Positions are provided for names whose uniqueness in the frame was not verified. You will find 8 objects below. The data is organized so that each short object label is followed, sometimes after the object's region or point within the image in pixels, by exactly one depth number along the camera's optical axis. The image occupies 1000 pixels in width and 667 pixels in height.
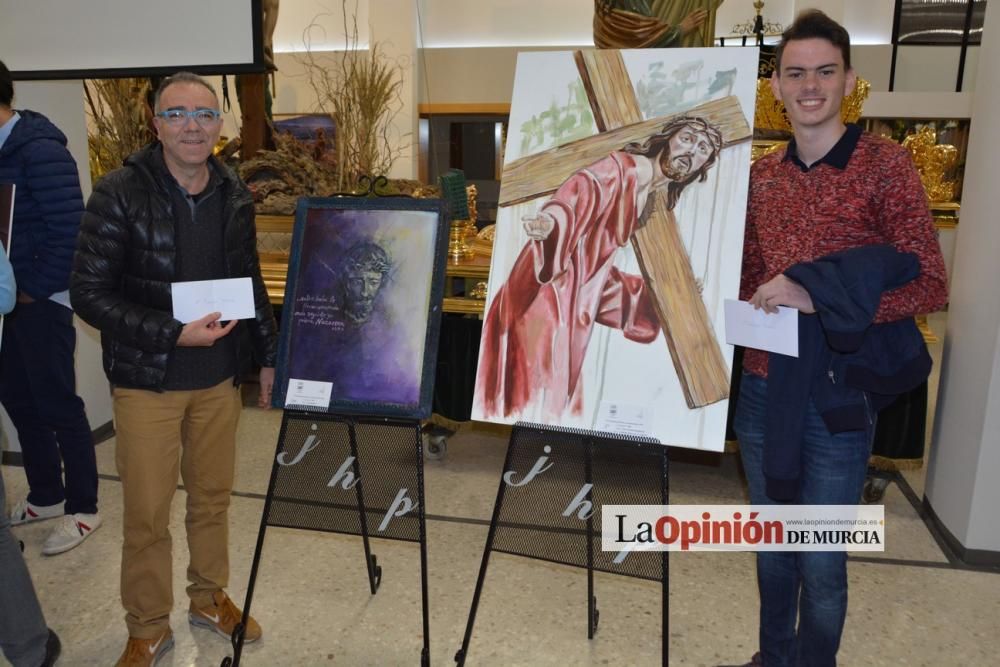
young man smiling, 1.49
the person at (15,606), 1.73
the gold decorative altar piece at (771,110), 3.95
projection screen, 2.84
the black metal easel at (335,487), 1.96
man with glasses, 1.82
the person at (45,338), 2.44
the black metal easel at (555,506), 1.76
